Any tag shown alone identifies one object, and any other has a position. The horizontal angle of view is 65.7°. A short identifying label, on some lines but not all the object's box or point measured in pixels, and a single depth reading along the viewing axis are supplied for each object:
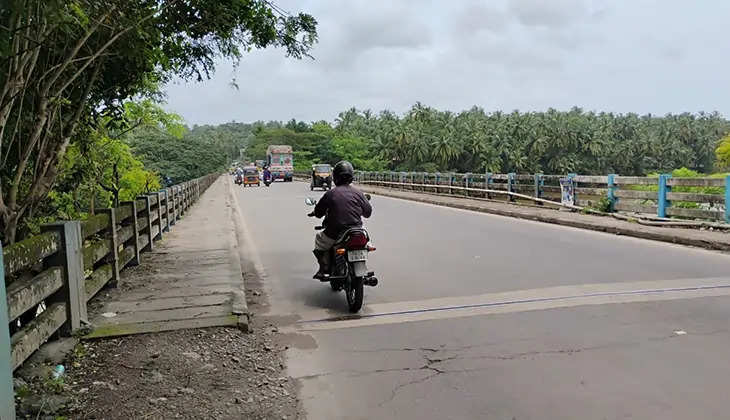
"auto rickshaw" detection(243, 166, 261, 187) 51.14
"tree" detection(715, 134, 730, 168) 58.03
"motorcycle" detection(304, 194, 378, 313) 6.22
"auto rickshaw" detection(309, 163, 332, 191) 38.81
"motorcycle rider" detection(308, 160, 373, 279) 6.69
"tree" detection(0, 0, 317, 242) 5.83
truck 58.91
